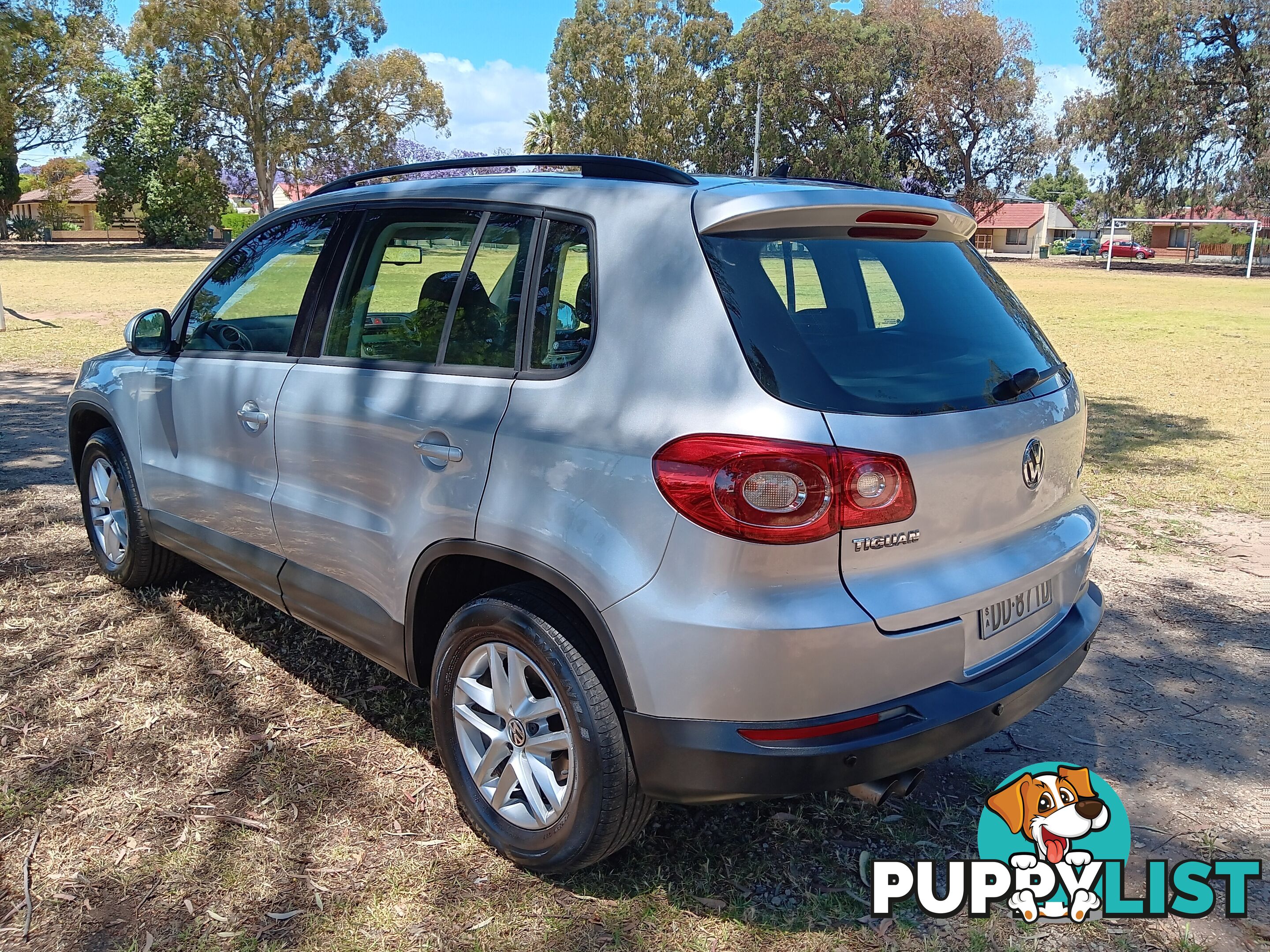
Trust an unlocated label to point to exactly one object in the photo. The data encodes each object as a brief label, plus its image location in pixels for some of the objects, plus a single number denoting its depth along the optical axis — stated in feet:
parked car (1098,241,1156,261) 232.53
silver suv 7.68
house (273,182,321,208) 193.57
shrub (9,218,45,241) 202.80
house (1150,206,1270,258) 285.23
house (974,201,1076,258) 304.91
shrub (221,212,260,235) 198.39
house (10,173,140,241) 223.30
